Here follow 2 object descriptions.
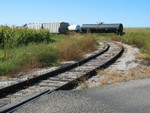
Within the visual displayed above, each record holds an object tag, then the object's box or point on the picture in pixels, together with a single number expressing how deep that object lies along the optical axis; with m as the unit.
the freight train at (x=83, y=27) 62.19
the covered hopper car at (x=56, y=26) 65.12
